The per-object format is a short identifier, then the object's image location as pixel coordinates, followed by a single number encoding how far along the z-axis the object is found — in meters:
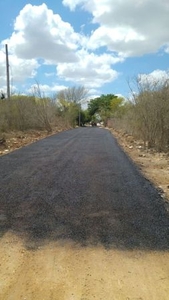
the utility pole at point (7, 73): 17.22
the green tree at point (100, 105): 59.89
